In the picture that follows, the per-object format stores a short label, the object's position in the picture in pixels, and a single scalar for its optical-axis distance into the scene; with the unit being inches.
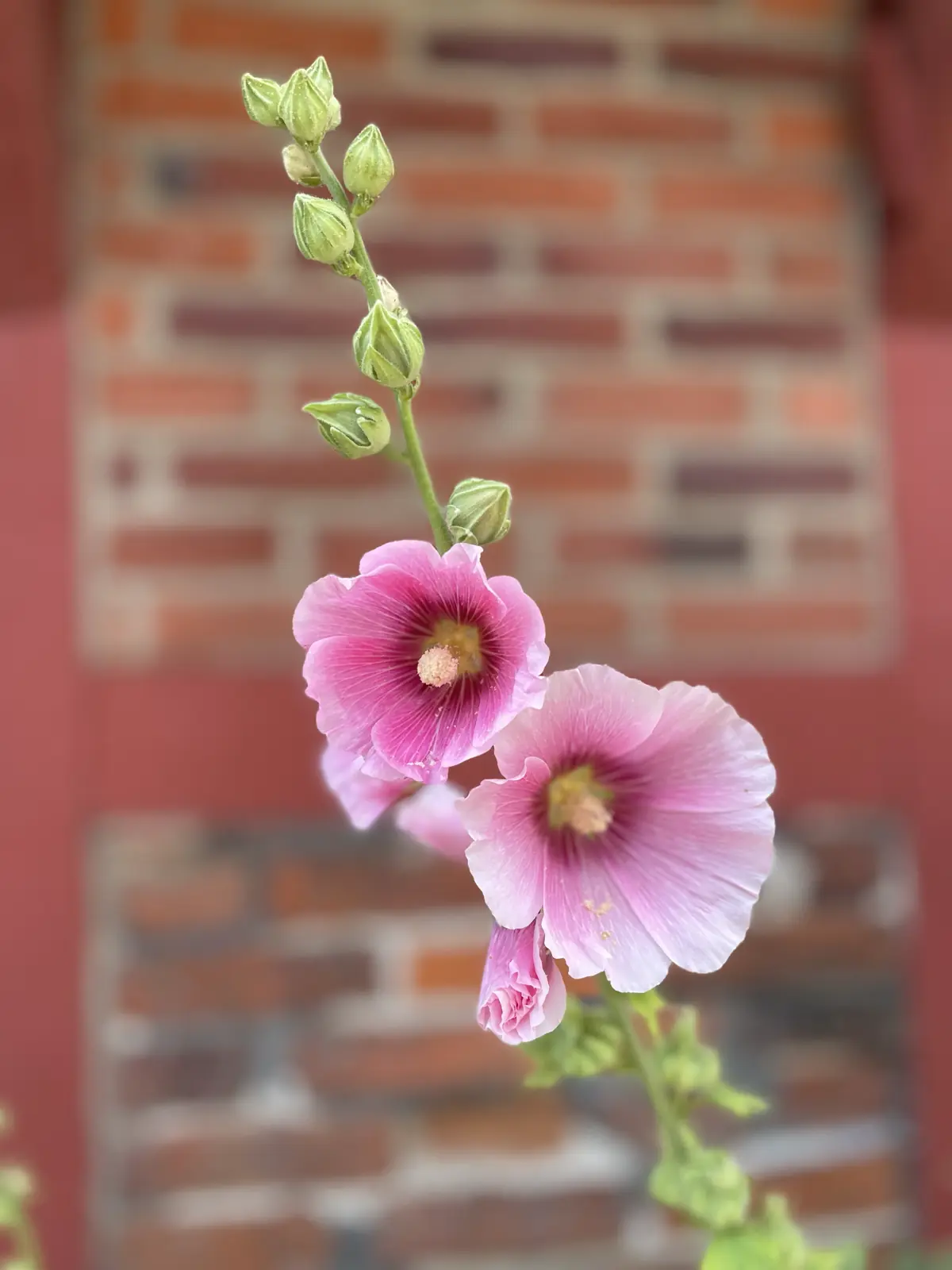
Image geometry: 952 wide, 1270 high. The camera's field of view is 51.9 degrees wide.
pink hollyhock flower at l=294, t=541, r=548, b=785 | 10.2
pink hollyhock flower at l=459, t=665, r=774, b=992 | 10.7
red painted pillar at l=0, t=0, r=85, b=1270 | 29.3
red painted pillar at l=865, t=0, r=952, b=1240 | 32.0
